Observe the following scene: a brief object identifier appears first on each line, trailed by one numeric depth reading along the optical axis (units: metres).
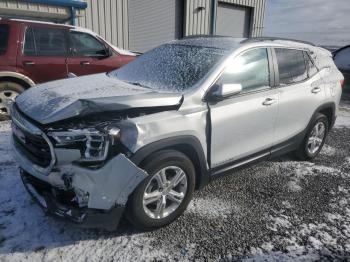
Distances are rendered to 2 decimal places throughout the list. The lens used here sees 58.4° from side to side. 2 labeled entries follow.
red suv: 5.37
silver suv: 2.39
